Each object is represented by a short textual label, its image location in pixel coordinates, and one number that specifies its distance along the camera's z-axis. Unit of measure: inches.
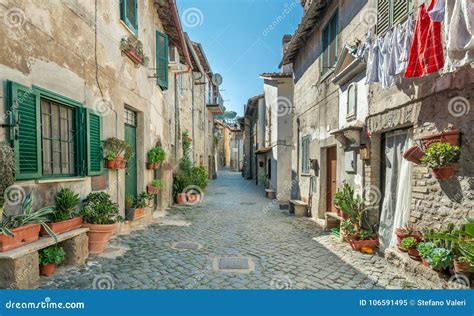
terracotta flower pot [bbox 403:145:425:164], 139.7
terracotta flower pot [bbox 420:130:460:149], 123.9
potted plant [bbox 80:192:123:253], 163.8
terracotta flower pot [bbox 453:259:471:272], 106.9
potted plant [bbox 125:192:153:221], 233.1
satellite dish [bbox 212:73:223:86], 816.2
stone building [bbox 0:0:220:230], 124.8
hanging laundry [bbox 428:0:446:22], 111.0
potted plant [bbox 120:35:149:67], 220.2
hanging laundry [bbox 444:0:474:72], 100.7
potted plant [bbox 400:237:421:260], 136.7
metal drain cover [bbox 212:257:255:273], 149.1
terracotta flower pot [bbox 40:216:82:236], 135.0
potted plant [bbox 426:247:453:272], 115.2
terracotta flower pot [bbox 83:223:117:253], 163.0
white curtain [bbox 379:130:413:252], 160.1
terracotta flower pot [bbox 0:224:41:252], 109.2
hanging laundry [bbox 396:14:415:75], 142.3
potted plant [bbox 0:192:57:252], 109.9
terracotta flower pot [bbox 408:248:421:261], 136.0
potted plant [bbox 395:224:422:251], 145.7
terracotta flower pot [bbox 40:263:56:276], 131.0
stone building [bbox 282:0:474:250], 126.1
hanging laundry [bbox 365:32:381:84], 169.6
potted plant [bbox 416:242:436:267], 123.7
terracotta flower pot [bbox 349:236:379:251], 181.0
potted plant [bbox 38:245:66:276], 129.9
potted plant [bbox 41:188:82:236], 140.3
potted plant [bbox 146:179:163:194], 276.7
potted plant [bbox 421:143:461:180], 123.0
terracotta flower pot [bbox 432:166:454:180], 124.4
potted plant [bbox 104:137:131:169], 199.2
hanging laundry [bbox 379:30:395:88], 156.5
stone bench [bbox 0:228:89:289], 107.3
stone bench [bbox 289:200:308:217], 315.9
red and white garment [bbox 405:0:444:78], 122.6
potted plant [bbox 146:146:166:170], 276.4
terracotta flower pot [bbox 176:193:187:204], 392.4
